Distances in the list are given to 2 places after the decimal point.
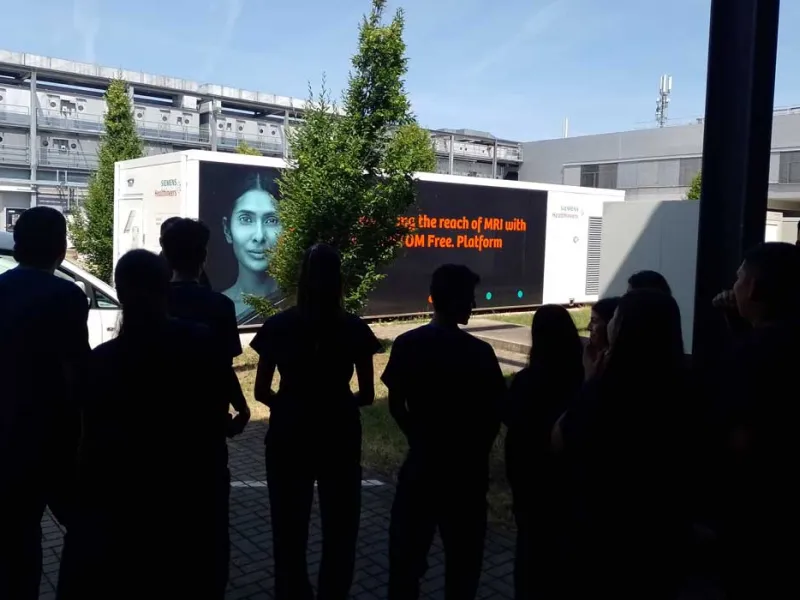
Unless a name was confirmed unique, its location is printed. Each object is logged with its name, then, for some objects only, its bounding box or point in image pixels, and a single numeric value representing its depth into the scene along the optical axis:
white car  6.85
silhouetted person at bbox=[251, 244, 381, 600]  3.19
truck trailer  11.10
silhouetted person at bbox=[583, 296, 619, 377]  3.20
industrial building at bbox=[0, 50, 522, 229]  47.34
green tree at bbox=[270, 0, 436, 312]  9.67
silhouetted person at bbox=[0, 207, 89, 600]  2.92
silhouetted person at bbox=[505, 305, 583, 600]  2.97
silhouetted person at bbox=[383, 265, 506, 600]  3.13
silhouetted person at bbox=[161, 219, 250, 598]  3.22
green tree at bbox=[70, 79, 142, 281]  17.44
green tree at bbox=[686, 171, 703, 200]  28.71
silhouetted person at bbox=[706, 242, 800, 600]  2.29
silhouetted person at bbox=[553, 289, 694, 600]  2.36
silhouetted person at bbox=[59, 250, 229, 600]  2.31
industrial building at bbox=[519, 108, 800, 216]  36.12
